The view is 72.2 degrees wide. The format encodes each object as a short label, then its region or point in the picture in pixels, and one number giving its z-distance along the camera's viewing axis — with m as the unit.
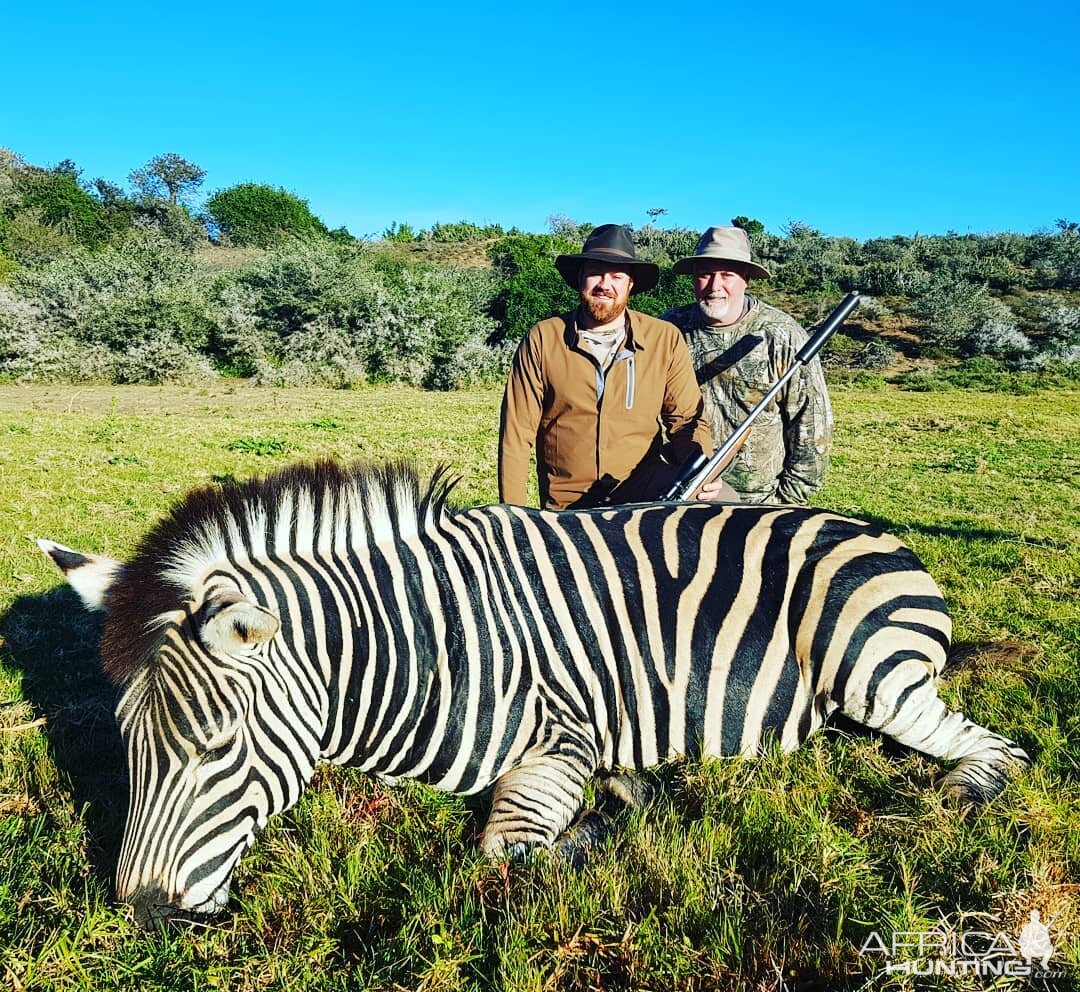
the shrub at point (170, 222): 46.75
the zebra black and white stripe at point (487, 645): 2.21
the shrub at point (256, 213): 51.75
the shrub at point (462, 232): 48.22
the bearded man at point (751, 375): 5.39
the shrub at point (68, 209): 42.97
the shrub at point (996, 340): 25.17
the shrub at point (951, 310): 26.56
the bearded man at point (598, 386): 4.38
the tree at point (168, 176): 54.81
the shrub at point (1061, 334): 23.38
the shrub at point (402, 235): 50.12
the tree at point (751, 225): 41.11
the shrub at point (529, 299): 28.19
